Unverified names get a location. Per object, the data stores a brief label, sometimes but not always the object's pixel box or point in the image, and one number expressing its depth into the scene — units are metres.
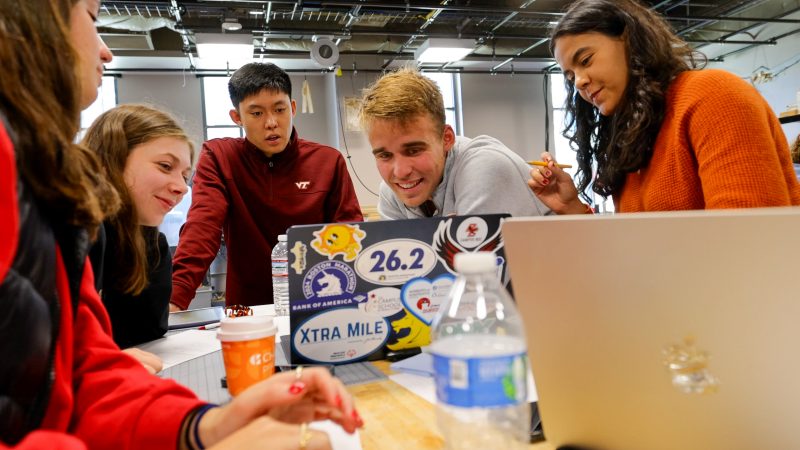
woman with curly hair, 1.18
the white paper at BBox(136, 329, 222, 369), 1.20
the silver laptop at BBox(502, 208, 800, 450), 0.45
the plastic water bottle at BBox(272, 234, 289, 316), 1.58
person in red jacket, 0.50
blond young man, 1.42
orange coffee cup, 0.87
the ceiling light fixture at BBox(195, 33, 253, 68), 5.12
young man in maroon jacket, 2.18
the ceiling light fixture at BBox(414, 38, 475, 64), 5.72
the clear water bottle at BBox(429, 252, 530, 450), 0.51
